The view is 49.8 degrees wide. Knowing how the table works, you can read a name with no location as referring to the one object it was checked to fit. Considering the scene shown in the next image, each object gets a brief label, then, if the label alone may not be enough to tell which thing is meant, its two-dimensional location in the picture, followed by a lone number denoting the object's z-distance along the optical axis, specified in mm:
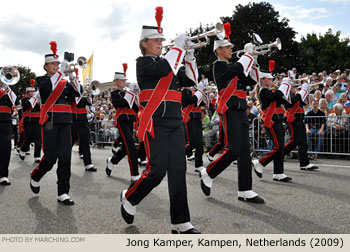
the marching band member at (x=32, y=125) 10864
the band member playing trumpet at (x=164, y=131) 3676
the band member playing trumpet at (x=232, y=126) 5176
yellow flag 26964
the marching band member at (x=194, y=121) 8336
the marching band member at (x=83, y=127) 9070
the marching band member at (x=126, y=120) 7012
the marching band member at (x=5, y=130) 7105
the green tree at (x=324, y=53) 39219
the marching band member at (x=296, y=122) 7867
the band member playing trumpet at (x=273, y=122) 6844
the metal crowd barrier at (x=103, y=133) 16219
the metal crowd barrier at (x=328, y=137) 9750
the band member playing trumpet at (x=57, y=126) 5395
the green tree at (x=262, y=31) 34312
